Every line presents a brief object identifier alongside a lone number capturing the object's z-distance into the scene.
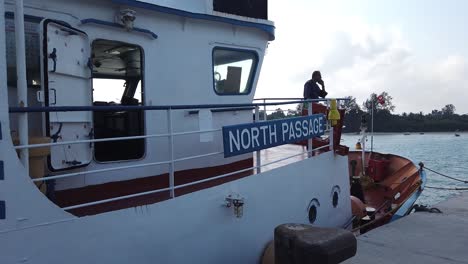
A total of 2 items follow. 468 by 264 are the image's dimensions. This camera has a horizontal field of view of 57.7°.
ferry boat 3.14
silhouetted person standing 7.42
